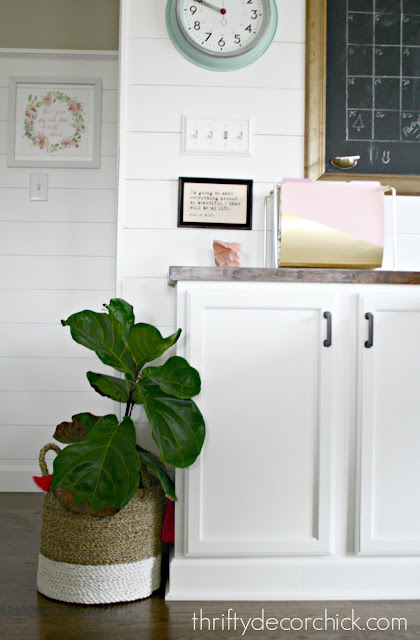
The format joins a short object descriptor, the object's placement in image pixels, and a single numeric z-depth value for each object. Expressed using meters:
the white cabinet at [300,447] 1.64
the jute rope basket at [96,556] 1.61
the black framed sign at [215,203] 1.98
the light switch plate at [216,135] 1.98
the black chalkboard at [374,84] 2.01
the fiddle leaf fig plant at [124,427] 1.49
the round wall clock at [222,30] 1.97
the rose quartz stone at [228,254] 1.89
